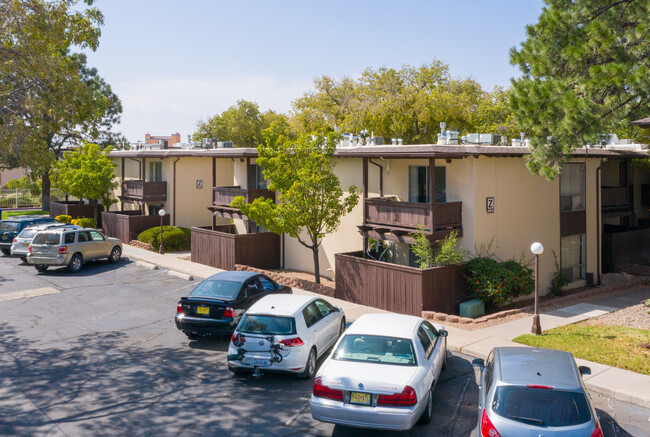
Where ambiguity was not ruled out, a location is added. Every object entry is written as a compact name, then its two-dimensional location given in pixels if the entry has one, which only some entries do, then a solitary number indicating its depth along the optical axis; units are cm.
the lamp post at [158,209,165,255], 2923
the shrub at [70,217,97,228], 3550
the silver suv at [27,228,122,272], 2414
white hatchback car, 1165
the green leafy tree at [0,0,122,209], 1491
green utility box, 1791
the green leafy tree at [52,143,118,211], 3441
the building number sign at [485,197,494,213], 1984
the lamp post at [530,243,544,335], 1529
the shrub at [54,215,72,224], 3675
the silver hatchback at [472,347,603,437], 760
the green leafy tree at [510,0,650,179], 1598
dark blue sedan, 1423
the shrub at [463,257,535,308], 1817
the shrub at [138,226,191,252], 3020
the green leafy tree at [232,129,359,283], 2086
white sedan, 889
